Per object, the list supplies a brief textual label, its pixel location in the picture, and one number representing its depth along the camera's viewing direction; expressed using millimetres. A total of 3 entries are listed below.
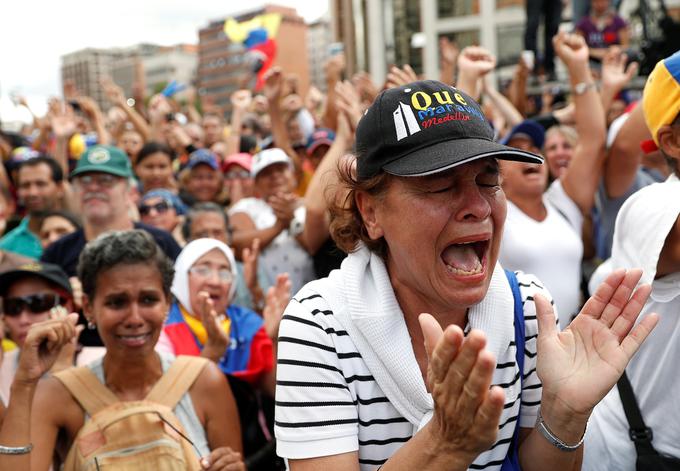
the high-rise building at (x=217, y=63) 170000
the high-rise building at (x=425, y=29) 32938
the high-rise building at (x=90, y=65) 163475
